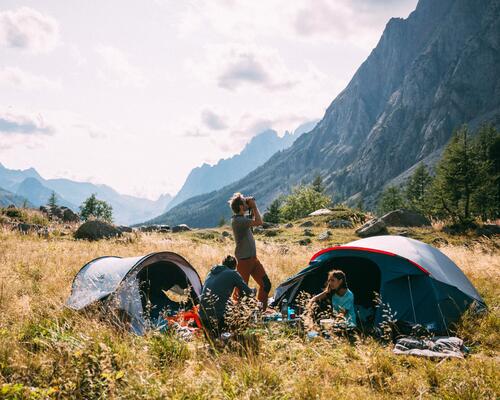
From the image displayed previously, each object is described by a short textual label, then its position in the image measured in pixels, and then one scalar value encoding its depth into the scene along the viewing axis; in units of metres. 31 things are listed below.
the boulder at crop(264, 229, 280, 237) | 24.02
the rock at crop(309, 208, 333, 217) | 30.01
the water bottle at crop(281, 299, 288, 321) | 7.94
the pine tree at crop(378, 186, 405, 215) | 66.56
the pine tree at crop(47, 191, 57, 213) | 66.38
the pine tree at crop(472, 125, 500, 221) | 30.34
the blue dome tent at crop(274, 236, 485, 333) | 7.34
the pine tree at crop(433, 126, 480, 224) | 29.55
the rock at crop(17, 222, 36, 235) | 17.88
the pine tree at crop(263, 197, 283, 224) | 46.47
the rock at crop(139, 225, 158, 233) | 25.35
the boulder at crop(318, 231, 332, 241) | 20.73
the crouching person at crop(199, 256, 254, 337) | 6.54
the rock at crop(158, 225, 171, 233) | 26.63
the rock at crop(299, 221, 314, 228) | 26.53
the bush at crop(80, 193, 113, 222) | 69.31
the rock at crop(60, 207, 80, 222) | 26.97
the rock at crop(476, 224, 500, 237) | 20.74
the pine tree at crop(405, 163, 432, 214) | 72.12
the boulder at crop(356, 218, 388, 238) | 21.27
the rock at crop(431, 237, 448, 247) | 17.72
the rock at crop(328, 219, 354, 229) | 25.14
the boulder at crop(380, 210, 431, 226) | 25.94
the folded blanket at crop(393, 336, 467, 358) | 5.78
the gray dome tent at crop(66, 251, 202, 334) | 6.84
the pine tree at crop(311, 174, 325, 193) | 61.81
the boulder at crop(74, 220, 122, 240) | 18.47
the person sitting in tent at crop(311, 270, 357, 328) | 7.51
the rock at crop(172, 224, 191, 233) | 28.80
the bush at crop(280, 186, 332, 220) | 49.50
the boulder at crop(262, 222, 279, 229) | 27.52
